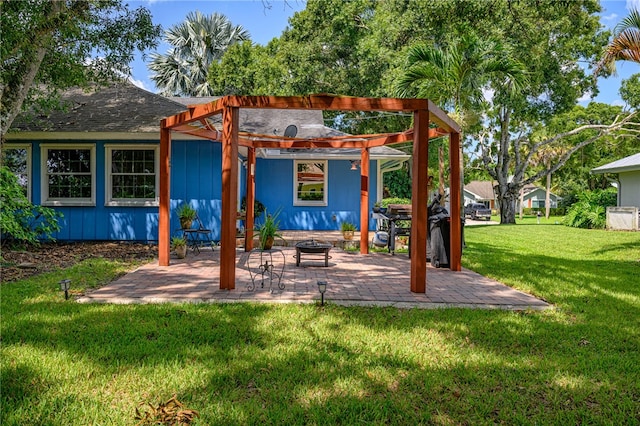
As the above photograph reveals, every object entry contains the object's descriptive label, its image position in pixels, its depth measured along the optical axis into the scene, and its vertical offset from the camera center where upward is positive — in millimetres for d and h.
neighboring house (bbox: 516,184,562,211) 56572 +2496
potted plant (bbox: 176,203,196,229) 9430 -99
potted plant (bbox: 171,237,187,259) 8031 -692
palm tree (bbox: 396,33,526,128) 9219 +3496
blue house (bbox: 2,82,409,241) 9805 +1128
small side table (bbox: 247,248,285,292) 5730 -966
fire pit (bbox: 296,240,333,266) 6918 -596
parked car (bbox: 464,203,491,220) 33062 +305
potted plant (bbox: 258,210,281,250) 5826 -328
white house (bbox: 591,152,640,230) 16672 +994
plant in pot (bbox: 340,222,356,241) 10512 -459
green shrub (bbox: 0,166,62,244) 6504 +106
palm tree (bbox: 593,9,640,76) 8547 +3760
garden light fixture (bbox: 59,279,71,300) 4812 -894
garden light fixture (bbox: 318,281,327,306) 4527 -822
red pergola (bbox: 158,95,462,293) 5129 +943
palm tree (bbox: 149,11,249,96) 27375 +11421
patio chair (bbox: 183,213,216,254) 9658 -633
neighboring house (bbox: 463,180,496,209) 55594 +3096
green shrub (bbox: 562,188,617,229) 18594 +261
